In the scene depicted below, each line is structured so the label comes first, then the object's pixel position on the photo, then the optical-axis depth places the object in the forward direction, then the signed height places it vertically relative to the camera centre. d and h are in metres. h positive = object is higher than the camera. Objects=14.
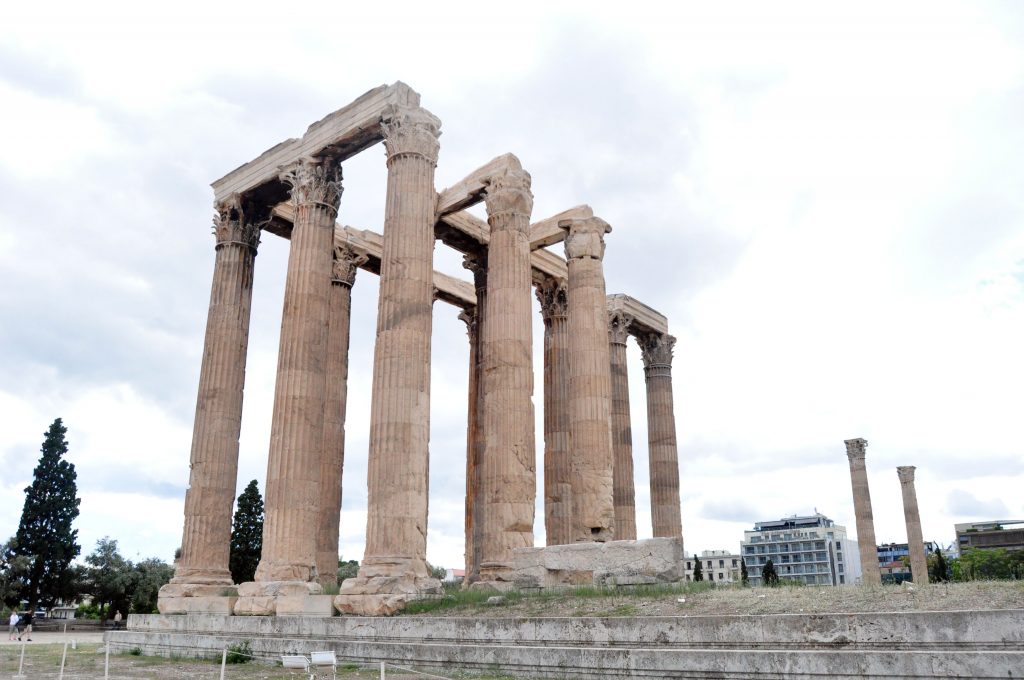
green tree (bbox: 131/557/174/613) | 54.34 +0.56
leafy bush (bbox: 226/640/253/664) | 18.47 -1.32
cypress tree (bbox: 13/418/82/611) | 52.44 +3.98
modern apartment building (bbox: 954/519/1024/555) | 129.62 +8.58
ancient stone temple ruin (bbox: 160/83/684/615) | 21.97 +6.38
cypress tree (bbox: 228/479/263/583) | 50.62 +3.36
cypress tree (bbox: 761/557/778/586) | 45.04 +1.13
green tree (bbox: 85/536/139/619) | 54.81 +0.95
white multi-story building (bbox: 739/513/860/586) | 169.00 +8.04
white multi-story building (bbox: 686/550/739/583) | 163.52 +6.19
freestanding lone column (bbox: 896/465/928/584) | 53.34 +4.48
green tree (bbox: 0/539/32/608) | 50.16 +1.01
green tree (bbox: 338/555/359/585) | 60.19 +1.51
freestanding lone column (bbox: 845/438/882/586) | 51.91 +5.55
